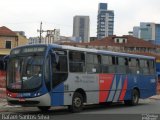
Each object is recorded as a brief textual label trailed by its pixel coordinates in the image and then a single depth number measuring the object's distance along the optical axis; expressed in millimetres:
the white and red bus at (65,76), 19109
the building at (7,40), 83812
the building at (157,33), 175225
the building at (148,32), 179875
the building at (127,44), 114875
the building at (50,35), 90625
